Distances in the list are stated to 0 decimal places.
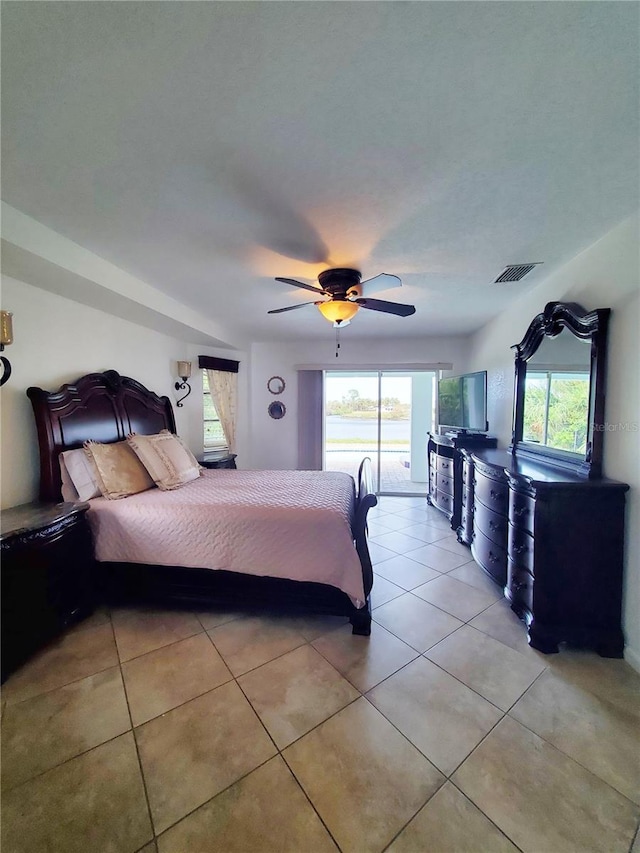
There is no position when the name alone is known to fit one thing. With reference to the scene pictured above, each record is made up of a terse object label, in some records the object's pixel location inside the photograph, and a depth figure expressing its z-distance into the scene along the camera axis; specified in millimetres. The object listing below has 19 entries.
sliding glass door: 5500
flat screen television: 3719
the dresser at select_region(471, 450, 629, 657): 1837
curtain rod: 5008
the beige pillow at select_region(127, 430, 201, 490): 2766
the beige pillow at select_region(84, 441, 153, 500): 2475
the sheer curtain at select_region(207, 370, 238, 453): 4734
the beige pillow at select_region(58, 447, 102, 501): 2381
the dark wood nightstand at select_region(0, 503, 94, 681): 1741
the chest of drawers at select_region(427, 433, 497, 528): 3695
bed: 2080
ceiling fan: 2371
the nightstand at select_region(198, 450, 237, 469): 4164
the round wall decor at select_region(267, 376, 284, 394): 5398
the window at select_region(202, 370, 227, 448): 4688
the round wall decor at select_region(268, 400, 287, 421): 5402
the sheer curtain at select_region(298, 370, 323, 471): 5340
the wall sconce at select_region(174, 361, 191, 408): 4000
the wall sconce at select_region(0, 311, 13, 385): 1865
